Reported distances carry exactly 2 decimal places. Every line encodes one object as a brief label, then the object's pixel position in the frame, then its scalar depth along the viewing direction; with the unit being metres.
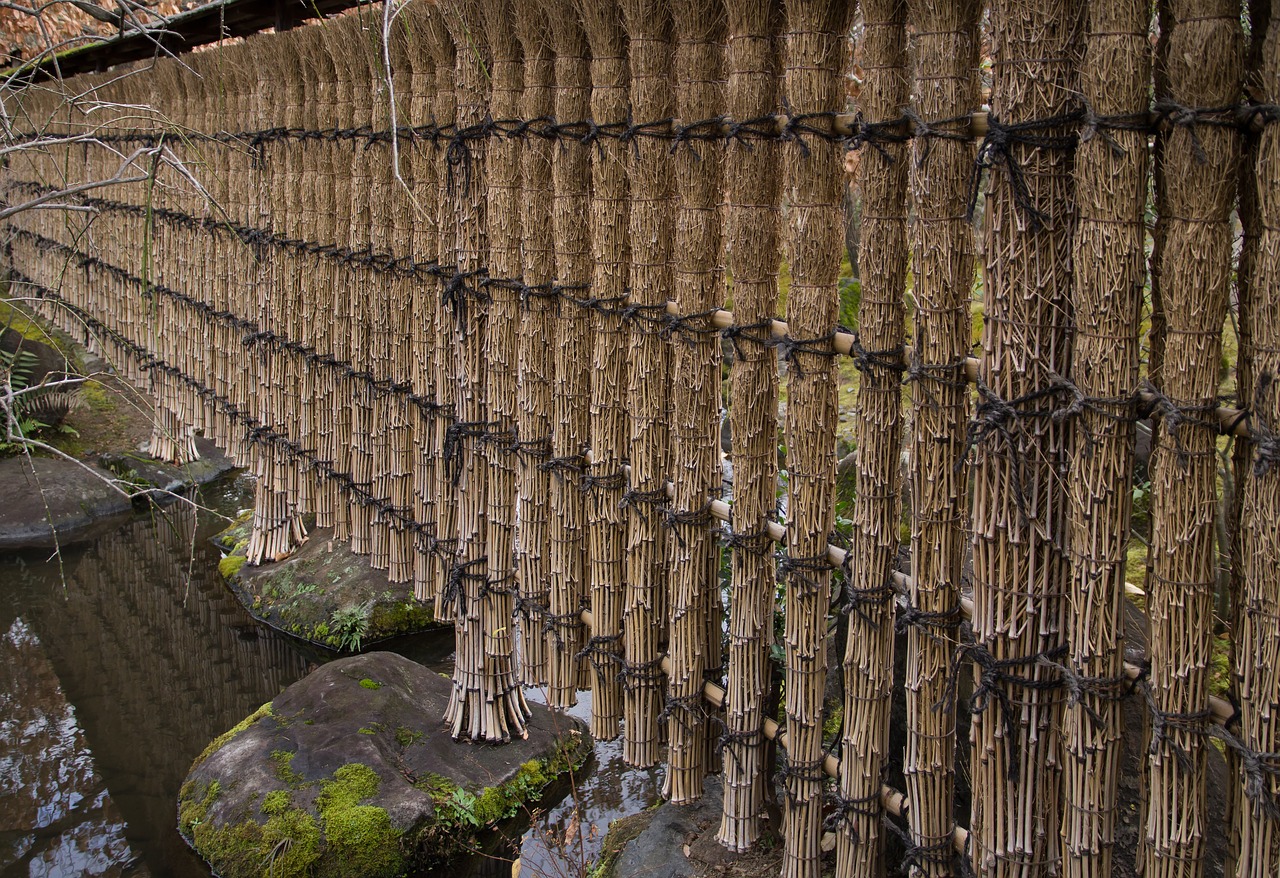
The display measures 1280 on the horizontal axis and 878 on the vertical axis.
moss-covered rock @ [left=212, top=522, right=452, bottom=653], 7.39
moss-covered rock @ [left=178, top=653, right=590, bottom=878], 4.85
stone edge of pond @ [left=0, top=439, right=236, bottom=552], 9.38
